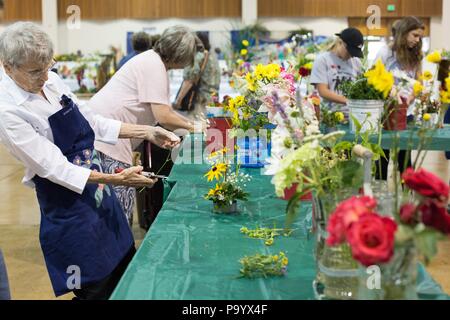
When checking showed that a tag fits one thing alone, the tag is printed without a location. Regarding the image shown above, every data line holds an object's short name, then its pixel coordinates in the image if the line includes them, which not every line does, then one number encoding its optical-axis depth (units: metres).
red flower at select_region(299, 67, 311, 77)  5.11
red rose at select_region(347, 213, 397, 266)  1.51
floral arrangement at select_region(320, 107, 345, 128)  4.59
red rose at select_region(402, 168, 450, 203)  1.56
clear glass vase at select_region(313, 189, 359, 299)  1.85
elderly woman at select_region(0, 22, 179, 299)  2.73
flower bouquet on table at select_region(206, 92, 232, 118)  5.01
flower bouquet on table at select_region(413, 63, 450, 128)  1.92
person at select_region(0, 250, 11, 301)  2.27
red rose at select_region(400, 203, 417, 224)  1.58
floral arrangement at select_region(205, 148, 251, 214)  2.88
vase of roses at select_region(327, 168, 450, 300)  1.52
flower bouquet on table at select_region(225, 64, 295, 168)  3.67
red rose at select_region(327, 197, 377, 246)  1.57
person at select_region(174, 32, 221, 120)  7.13
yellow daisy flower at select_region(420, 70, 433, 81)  2.17
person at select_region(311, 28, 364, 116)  5.79
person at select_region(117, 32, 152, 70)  6.73
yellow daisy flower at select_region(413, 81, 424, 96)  2.00
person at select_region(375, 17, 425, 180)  5.55
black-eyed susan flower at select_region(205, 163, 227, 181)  3.01
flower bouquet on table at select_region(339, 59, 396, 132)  4.31
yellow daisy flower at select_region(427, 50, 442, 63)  2.07
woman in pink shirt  4.20
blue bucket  3.74
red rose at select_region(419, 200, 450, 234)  1.54
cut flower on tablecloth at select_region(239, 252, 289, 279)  2.11
